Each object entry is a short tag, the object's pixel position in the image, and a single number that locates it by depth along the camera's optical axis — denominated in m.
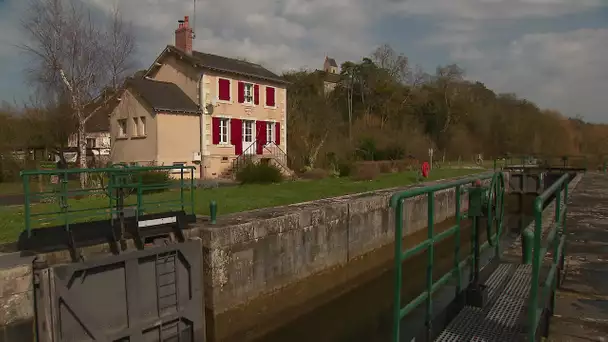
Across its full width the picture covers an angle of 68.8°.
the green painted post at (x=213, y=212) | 9.13
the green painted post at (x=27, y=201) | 6.32
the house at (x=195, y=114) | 23.83
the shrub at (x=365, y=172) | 23.69
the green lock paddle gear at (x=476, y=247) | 4.98
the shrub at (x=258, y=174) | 20.11
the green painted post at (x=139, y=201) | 7.50
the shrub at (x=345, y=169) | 25.07
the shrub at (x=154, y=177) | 16.31
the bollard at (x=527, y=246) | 4.78
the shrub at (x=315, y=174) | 24.78
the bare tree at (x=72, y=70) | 18.88
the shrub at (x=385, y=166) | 27.92
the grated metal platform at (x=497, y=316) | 4.18
